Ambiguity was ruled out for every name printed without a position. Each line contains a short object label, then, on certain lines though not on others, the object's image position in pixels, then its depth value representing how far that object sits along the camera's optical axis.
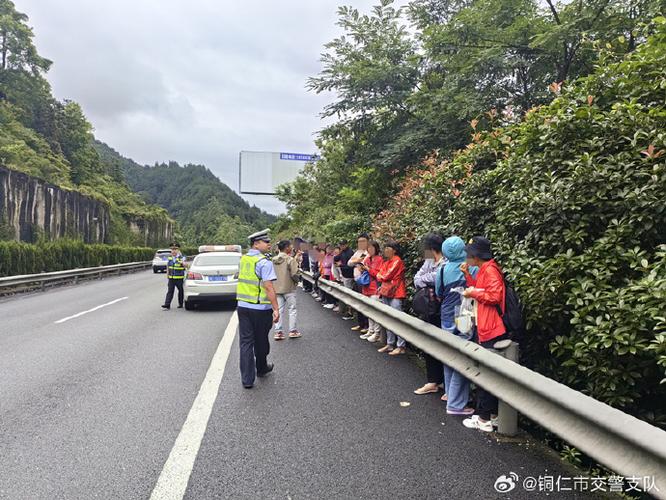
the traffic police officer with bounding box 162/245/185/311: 11.36
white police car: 10.88
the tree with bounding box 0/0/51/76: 52.31
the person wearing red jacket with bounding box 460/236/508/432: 3.65
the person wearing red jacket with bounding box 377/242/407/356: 6.55
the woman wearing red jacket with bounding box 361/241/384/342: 7.36
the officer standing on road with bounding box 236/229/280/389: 5.20
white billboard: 32.91
